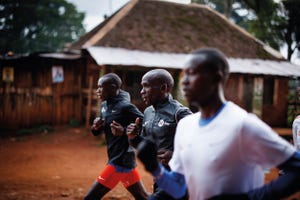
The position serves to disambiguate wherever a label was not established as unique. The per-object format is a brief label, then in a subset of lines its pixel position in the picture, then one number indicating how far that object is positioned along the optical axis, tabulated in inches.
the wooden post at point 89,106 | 436.8
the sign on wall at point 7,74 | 423.5
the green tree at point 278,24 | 466.8
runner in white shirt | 58.3
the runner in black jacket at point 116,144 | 139.9
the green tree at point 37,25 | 745.6
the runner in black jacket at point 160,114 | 115.7
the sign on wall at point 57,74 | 450.8
